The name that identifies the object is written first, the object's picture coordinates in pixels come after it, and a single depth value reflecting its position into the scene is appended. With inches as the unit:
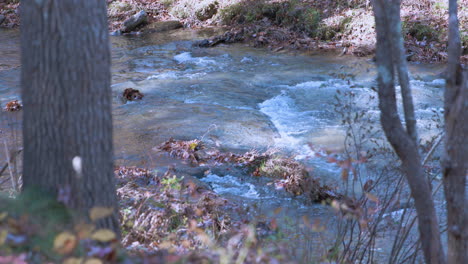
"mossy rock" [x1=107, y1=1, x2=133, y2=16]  807.1
